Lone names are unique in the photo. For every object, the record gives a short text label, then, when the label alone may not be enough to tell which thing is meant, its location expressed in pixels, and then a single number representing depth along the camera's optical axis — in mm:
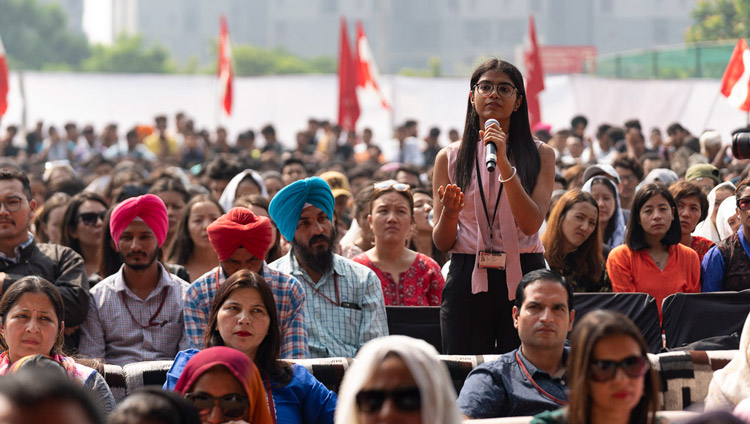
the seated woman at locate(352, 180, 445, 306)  14633
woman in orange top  14953
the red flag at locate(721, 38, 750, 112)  27359
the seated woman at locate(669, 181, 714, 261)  16656
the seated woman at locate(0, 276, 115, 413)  10359
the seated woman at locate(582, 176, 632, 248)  17734
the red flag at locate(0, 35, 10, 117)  32094
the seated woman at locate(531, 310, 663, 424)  7895
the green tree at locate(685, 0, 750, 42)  60419
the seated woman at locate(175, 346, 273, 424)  8578
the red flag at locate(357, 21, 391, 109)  43469
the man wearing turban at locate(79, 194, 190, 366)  13008
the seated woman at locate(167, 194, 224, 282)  16266
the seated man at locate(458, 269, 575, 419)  10109
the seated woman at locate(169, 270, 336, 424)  10398
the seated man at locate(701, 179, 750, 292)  14578
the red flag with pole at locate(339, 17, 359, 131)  39406
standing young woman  11039
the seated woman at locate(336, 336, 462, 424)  6906
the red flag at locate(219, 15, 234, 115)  39125
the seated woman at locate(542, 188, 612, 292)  14977
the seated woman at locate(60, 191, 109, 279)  16187
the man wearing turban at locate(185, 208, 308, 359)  12109
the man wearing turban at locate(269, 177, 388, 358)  13008
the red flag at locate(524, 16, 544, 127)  37062
